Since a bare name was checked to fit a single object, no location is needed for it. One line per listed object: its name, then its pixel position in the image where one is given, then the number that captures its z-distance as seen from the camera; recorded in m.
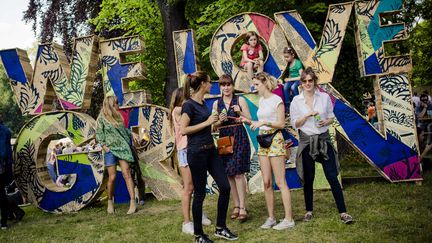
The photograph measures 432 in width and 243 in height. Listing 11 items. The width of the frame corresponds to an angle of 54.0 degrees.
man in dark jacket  7.19
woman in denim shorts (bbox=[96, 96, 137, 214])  7.26
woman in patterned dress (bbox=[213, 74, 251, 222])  5.74
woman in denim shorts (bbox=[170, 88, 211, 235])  5.46
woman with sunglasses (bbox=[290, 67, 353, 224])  5.35
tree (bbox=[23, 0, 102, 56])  15.49
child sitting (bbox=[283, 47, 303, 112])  7.49
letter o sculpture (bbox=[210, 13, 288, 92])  7.68
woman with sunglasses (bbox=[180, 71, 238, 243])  4.85
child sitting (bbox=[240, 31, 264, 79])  7.52
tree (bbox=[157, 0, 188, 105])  11.16
